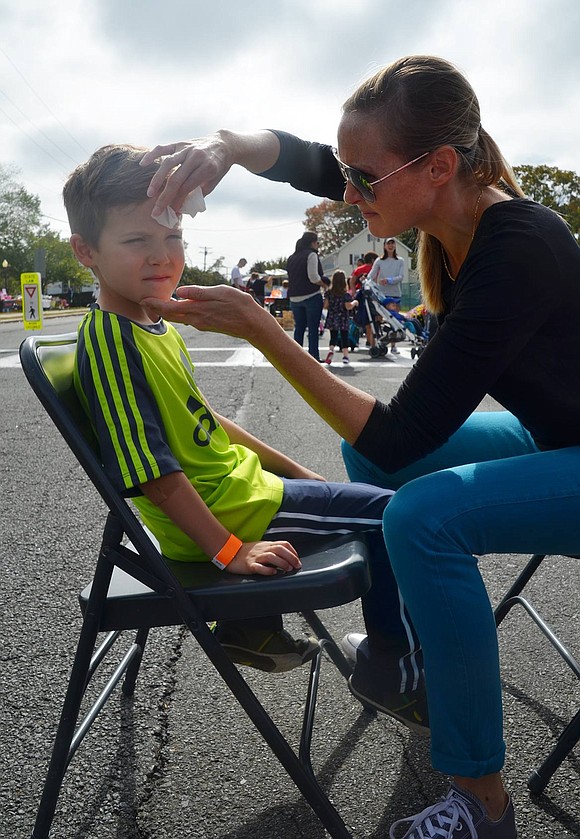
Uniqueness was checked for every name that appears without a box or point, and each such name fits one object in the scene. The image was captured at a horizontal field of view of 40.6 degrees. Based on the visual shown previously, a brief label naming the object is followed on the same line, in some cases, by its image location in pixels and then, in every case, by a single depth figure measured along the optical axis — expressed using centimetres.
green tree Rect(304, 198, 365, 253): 7631
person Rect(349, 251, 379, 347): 1198
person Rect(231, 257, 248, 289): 1962
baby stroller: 1162
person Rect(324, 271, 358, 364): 1183
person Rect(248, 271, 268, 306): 1955
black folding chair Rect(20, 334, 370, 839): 143
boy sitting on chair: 154
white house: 7569
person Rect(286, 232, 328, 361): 1037
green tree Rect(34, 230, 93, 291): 8506
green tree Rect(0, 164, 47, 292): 7450
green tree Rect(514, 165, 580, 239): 5106
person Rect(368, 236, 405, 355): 1175
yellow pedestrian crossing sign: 1512
